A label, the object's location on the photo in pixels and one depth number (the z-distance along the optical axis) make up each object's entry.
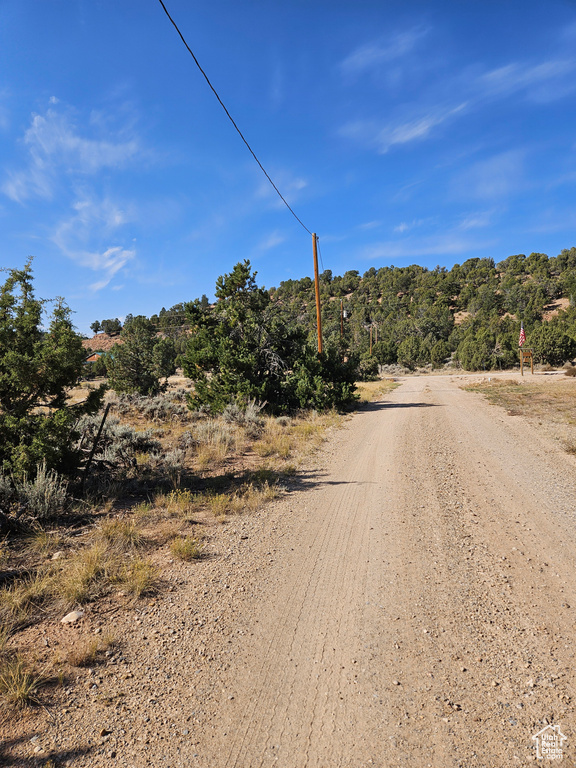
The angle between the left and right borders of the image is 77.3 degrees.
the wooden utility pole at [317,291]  15.88
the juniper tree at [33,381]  5.03
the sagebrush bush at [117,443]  6.87
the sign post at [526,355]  35.62
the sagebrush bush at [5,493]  4.79
